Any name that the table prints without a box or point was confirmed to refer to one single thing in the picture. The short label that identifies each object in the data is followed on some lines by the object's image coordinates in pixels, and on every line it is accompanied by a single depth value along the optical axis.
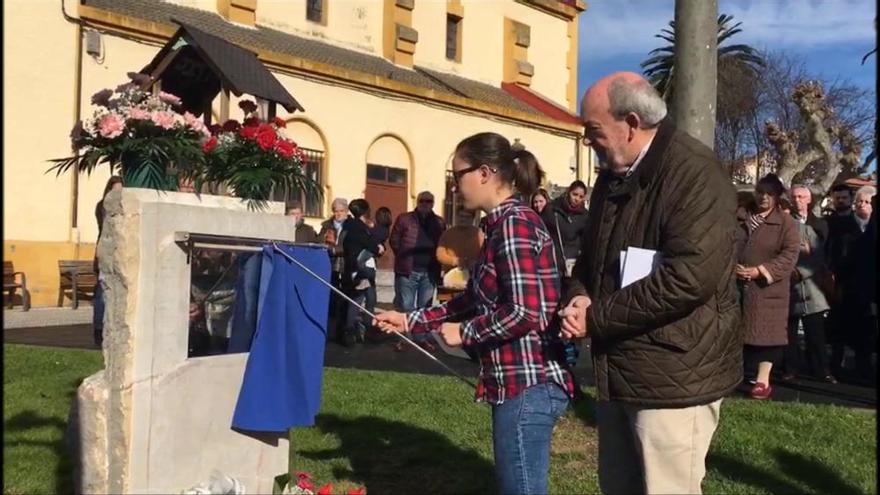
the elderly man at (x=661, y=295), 3.09
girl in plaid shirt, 3.51
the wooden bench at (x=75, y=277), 17.34
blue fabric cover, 4.69
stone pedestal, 4.12
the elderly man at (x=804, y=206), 9.14
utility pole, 5.38
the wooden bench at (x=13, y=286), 16.61
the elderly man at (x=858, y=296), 9.05
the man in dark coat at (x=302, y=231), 10.97
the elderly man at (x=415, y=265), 11.45
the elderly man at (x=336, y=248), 12.26
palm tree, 41.88
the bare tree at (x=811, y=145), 21.72
